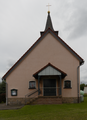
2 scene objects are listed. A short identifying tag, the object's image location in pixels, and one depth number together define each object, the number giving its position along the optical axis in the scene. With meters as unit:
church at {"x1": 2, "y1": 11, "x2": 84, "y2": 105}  15.08
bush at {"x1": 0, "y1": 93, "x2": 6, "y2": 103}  19.66
